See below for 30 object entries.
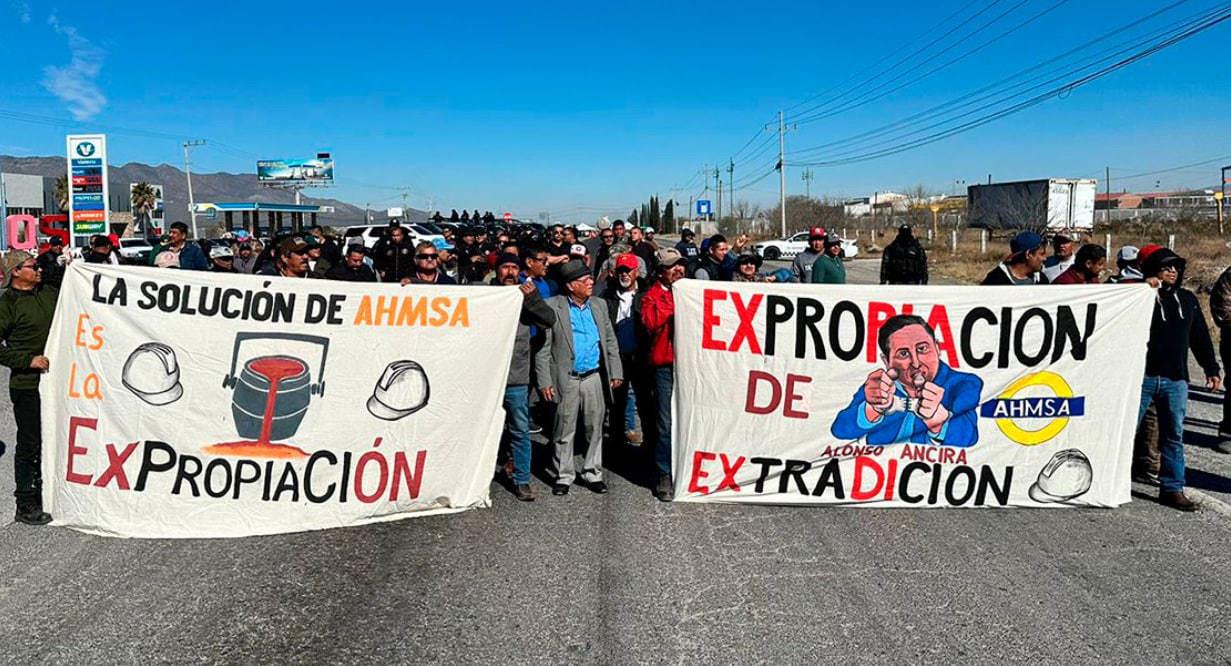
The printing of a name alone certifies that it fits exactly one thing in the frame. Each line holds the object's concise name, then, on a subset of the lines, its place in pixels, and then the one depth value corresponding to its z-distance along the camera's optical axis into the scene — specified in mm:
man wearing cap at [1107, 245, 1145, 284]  6984
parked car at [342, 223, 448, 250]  26947
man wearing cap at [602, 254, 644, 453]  7191
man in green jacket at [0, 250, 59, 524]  5664
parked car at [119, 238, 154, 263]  26233
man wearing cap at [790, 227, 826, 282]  9875
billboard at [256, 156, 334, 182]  102125
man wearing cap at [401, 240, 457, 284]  6910
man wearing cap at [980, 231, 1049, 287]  6871
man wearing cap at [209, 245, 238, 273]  9289
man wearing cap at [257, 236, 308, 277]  7531
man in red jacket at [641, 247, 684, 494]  6496
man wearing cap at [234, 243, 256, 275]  12393
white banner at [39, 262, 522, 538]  5594
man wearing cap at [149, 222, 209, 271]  10898
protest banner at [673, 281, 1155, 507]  6113
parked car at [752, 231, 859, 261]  44812
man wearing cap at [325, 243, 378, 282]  9008
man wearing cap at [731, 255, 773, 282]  7453
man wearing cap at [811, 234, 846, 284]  9547
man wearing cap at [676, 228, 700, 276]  13308
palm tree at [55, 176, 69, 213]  78000
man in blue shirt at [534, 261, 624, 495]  6406
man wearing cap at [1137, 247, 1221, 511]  6082
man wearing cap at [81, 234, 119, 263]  10000
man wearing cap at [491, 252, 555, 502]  6227
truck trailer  48812
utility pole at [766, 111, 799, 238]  60188
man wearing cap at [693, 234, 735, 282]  9430
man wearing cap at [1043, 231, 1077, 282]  8750
